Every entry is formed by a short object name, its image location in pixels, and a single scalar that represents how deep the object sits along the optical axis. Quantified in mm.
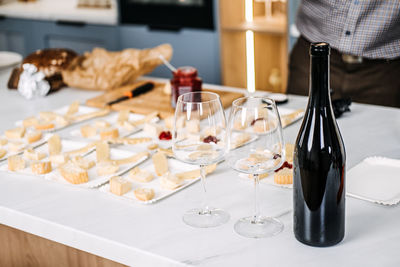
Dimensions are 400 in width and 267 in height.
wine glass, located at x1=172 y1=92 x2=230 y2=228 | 1051
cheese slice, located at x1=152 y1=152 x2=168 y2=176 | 1346
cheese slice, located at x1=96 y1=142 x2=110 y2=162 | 1436
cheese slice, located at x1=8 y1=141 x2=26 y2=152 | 1531
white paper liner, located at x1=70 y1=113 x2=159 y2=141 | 1633
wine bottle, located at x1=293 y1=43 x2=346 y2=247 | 967
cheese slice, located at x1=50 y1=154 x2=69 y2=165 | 1422
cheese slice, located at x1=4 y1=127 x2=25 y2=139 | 1624
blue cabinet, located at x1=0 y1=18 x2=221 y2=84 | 3656
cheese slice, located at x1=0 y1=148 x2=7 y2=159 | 1504
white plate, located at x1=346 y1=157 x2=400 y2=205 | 1186
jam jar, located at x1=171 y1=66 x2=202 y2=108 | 1804
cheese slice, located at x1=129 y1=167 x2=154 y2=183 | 1301
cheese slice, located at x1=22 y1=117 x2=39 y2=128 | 1711
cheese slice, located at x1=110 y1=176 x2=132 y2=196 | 1243
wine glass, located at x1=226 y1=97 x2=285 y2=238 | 993
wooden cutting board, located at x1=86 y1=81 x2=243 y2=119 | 1815
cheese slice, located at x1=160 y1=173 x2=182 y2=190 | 1258
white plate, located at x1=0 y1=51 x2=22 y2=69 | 2400
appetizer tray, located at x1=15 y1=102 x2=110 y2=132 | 1702
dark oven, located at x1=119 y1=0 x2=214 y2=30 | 3570
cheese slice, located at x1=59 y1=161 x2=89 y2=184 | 1310
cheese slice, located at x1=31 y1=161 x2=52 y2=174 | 1369
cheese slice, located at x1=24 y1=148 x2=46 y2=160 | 1462
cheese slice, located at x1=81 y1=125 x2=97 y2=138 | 1620
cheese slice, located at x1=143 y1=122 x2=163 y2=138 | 1608
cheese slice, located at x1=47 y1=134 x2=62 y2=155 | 1512
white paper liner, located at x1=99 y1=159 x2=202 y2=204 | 1230
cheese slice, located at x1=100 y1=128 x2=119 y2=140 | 1591
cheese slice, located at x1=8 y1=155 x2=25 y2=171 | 1405
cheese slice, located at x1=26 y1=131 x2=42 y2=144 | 1582
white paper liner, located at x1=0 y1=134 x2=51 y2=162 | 1520
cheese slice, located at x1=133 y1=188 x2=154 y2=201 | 1206
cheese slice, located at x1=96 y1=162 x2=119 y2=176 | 1349
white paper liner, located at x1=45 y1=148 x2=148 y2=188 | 1308
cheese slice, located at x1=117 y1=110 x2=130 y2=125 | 1730
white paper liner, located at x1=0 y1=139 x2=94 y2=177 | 1518
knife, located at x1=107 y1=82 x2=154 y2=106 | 1911
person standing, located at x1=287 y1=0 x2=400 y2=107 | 2104
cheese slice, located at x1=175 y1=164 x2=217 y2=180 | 1304
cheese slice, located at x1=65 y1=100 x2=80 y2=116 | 1829
